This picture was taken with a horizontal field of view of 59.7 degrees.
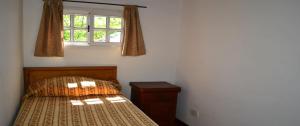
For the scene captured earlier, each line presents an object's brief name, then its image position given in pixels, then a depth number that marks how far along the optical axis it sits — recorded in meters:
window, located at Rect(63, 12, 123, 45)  3.30
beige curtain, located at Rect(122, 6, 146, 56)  3.41
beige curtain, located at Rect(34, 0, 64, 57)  3.07
